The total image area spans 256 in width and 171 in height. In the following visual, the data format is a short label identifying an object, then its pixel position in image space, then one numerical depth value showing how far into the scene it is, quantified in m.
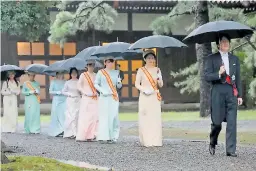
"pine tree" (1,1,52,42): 17.27
